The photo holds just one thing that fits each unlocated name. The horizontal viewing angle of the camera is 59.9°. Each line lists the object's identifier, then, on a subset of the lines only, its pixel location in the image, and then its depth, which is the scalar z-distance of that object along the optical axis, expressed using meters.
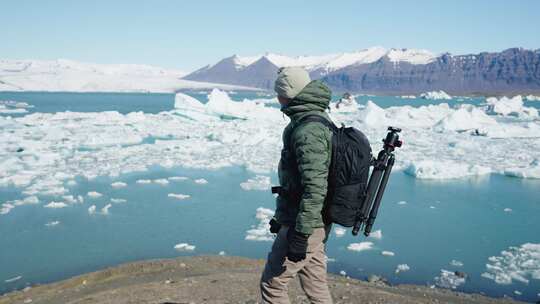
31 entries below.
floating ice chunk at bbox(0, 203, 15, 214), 8.58
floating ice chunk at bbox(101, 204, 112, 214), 8.75
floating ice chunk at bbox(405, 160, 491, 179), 12.61
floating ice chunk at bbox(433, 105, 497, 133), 26.50
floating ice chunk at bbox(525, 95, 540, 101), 96.62
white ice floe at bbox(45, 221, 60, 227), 7.94
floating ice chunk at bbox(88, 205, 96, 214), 8.75
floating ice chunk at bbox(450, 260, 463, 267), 6.50
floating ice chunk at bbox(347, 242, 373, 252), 7.08
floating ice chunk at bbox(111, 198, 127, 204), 9.43
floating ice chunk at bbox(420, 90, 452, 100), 105.44
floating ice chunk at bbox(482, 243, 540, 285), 6.01
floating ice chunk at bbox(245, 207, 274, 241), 7.51
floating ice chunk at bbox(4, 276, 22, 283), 5.88
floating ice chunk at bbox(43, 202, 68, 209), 9.05
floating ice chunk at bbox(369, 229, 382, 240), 7.56
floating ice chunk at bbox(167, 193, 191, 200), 9.88
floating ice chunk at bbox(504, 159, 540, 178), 12.84
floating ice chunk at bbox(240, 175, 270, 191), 11.02
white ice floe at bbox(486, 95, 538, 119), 41.85
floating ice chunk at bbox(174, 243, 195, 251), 7.00
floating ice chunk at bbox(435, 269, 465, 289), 5.80
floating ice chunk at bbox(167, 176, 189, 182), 11.81
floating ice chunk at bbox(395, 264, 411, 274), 6.32
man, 2.09
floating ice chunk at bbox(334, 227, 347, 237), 7.78
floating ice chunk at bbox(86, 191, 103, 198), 9.86
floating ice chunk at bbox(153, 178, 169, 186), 11.29
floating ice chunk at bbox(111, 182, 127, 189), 10.82
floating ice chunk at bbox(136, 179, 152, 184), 11.28
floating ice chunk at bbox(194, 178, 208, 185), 11.45
